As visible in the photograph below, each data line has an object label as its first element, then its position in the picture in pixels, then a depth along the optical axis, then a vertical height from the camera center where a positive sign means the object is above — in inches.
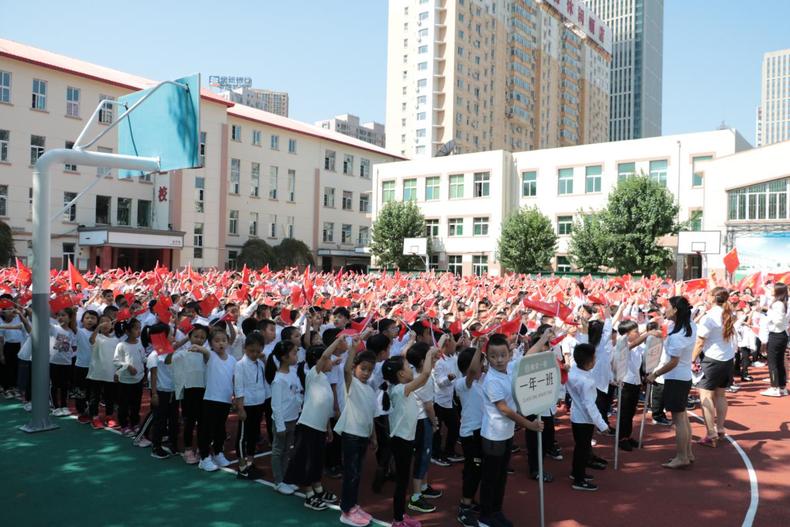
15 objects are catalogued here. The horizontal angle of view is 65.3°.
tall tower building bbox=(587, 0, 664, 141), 5423.2 +1841.5
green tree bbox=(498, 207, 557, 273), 1576.0 +64.3
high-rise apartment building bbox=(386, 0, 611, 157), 2974.9 +1013.8
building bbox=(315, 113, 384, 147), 5403.5 +1191.5
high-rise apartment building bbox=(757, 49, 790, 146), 7647.6 +2125.5
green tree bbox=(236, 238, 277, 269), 1784.0 +17.7
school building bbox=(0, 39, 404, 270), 1376.7 +210.8
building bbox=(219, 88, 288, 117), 5984.3 +1764.3
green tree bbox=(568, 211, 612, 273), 1451.8 +54.1
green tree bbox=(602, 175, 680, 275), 1400.1 +104.8
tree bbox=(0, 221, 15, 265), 1235.2 +23.3
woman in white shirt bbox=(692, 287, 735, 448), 299.7 -42.2
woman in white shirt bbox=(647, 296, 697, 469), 269.7 -46.2
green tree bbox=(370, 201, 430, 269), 1782.7 +98.3
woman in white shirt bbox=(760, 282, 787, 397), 410.0 -46.8
